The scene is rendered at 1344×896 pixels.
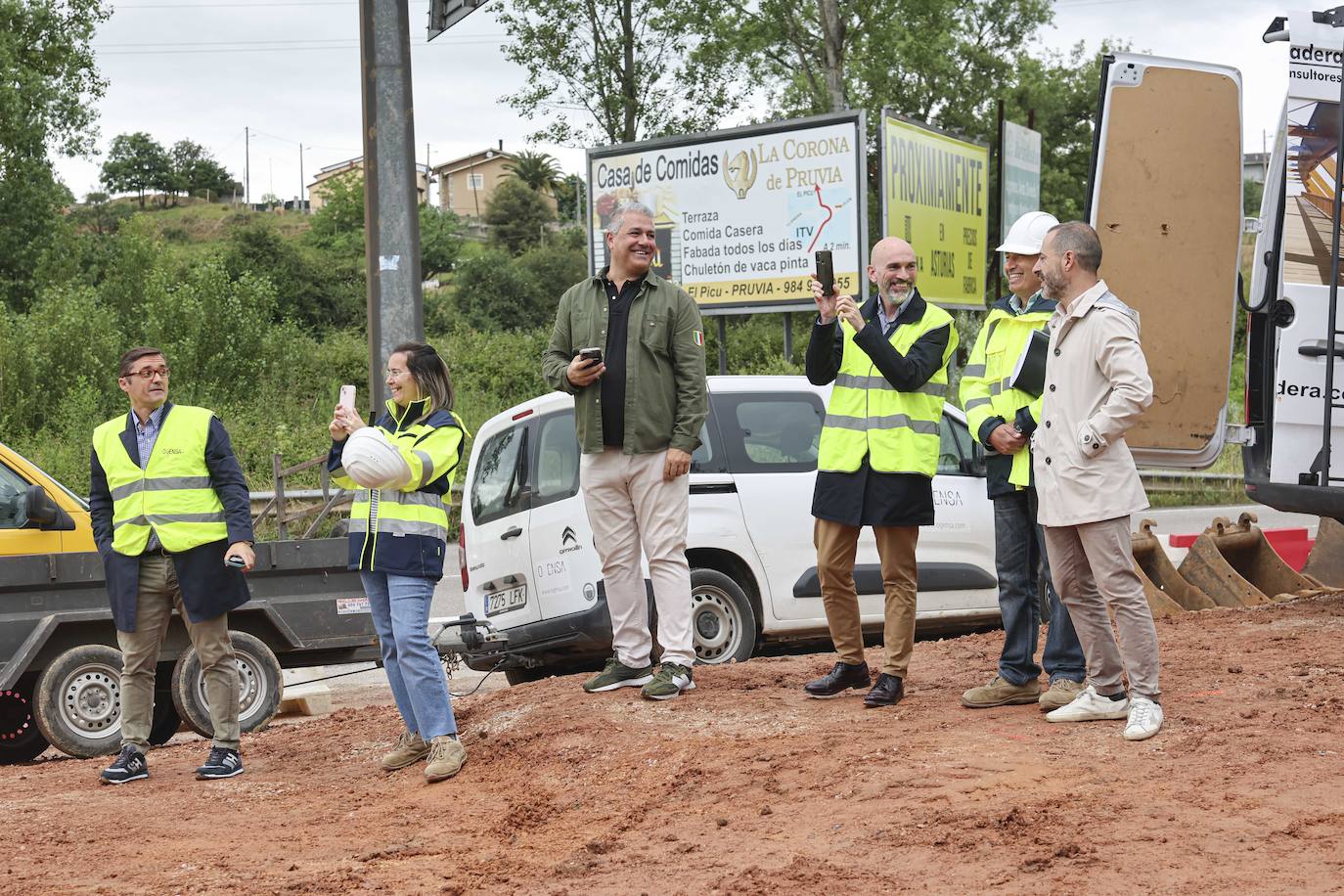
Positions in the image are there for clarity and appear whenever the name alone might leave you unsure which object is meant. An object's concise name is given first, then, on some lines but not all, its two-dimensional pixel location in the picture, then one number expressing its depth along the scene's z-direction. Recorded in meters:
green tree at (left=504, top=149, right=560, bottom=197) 92.38
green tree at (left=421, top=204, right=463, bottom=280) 66.06
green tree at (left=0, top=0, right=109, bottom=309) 35.22
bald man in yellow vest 6.43
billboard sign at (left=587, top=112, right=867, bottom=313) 20.91
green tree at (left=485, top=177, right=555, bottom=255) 73.50
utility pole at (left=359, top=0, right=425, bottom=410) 8.77
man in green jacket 6.81
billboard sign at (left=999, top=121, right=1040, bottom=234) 19.12
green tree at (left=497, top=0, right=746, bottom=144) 37.97
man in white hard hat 6.18
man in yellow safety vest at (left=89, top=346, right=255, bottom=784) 6.89
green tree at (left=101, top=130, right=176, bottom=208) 95.31
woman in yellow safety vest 6.32
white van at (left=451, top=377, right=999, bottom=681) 8.77
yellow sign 20.91
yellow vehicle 8.91
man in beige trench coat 5.57
